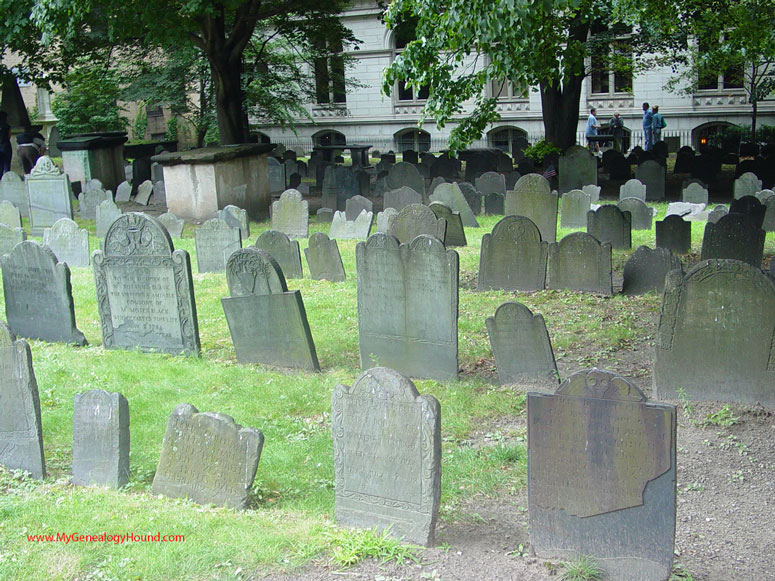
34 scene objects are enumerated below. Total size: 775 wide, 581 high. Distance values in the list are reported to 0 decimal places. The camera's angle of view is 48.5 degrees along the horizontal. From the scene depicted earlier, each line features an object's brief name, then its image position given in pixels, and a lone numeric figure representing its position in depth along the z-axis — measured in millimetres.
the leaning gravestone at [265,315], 7480
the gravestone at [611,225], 11844
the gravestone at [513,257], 9984
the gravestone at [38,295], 8180
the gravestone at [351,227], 13836
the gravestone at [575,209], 14117
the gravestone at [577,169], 17922
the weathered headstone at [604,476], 3982
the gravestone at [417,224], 10789
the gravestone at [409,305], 7211
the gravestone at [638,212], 13547
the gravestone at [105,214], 14609
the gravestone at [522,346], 6750
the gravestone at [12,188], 17219
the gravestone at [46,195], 15359
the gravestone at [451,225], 12516
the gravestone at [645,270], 9578
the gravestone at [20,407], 5395
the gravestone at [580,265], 9852
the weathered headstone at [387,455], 4355
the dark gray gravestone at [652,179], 17266
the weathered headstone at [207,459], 4828
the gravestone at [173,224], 14414
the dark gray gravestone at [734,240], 9836
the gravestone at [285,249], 10961
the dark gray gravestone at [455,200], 14680
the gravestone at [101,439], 5152
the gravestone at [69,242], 12141
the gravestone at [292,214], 14109
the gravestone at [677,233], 11391
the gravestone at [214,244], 11523
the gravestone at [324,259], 10836
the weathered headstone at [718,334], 6141
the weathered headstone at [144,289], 7984
